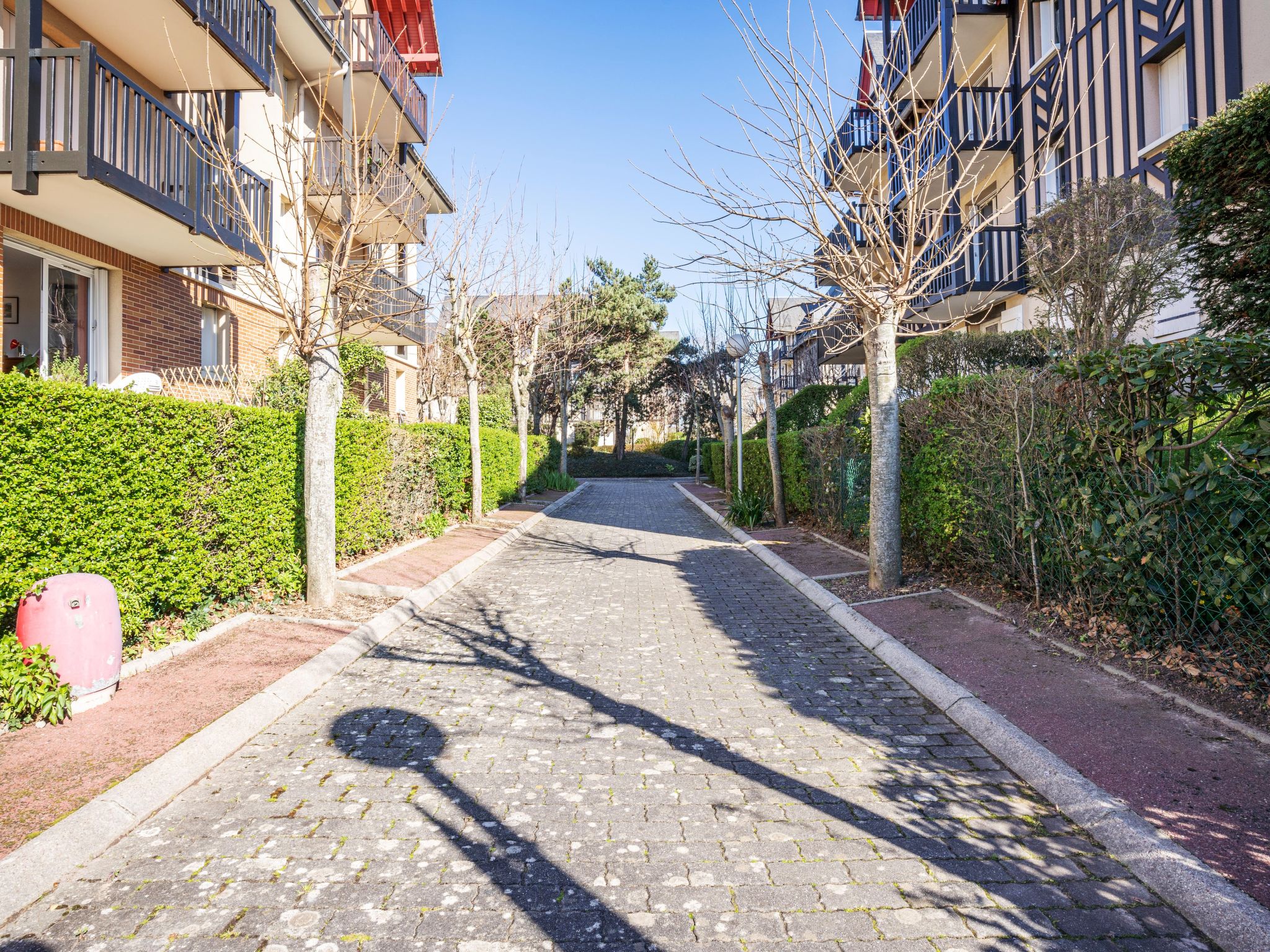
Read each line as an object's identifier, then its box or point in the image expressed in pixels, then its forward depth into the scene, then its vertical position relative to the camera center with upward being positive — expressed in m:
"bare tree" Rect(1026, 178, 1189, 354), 10.09 +2.96
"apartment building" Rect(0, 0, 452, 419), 8.30 +3.63
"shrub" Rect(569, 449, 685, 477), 45.12 +1.32
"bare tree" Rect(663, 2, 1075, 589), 7.67 +2.62
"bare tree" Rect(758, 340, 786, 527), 15.64 +1.07
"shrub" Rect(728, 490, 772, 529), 16.08 -0.47
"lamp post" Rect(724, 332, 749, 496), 16.33 +3.03
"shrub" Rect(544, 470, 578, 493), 28.97 +0.28
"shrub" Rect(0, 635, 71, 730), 4.25 -1.09
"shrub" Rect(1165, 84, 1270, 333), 7.25 +2.78
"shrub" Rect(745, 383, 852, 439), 25.47 +2.80
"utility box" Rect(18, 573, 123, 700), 4.47 -0.79
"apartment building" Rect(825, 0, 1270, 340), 10.66 +7.09
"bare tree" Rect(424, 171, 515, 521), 15.37 +3.68
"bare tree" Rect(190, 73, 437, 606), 7.24 +2.01
